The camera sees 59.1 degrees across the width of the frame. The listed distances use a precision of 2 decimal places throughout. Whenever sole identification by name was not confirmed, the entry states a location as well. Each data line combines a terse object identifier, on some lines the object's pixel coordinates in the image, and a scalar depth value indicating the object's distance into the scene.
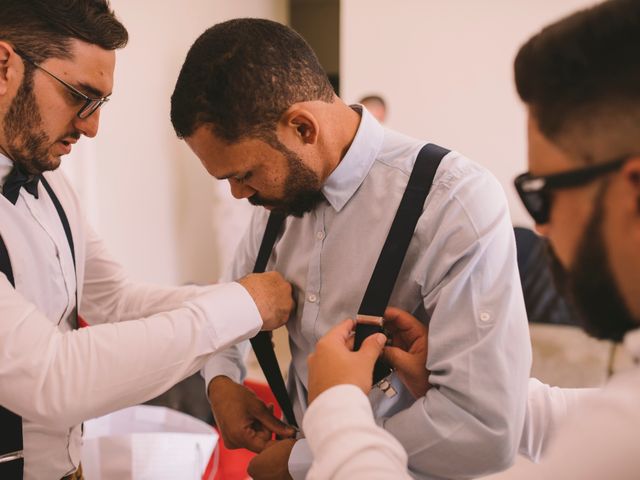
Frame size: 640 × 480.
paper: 1.51
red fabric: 1.83
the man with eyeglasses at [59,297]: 0.99
